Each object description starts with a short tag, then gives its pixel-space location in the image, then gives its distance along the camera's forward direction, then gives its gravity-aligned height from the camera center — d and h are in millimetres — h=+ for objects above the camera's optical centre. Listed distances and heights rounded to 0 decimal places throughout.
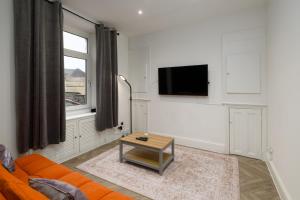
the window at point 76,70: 3244 +618
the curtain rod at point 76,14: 2691 +1541
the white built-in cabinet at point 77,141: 2680 -827
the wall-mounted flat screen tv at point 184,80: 3309 +398
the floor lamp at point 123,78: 3961 +504
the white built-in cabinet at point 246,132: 2868 -638
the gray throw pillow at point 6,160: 1548 -611
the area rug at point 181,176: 1983 -1158
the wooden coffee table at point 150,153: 2422 -987
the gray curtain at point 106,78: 3375 +444
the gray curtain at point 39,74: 2137 +364
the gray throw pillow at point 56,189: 949 -571
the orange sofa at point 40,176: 918 -768
